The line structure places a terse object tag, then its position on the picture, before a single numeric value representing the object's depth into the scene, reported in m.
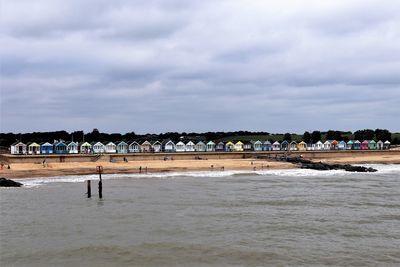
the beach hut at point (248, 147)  112.00
